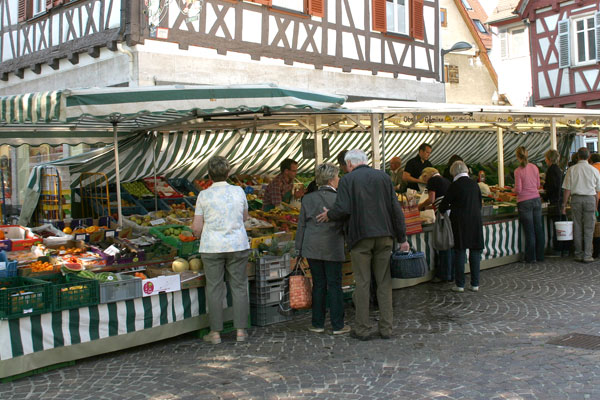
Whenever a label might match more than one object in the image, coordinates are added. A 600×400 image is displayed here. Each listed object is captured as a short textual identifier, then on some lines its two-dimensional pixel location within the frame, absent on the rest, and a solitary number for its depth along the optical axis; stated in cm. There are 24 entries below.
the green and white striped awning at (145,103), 584
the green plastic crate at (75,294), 532
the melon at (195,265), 648
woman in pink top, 1019
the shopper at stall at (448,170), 967
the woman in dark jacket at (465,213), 805
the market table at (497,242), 896
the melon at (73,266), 603
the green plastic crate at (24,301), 506
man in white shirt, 990
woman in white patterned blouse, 609
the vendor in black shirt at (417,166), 1009
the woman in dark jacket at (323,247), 621
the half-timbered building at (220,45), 1147
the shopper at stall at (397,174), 1064
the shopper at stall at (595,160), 1068
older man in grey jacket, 600
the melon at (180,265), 647
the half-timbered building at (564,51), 2234
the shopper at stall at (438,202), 857
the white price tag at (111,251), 659
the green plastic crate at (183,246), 712
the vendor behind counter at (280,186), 948
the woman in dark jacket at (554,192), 1072
